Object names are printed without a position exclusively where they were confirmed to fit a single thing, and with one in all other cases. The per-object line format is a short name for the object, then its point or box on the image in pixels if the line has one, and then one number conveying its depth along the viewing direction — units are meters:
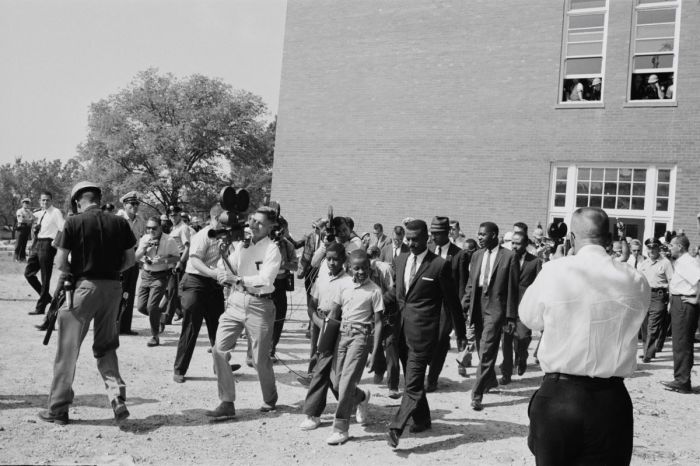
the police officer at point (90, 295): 5.34
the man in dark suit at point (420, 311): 5.45
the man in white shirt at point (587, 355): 3.11
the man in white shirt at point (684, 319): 7.84
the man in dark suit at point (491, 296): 6.66
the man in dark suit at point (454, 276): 7.25
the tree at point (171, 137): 49.91
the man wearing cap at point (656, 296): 9.84
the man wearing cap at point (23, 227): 16.53
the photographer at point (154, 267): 8.84
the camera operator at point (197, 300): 6.93
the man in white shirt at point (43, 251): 10.40
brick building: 14.94
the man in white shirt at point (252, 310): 5.77
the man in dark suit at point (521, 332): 7.88
